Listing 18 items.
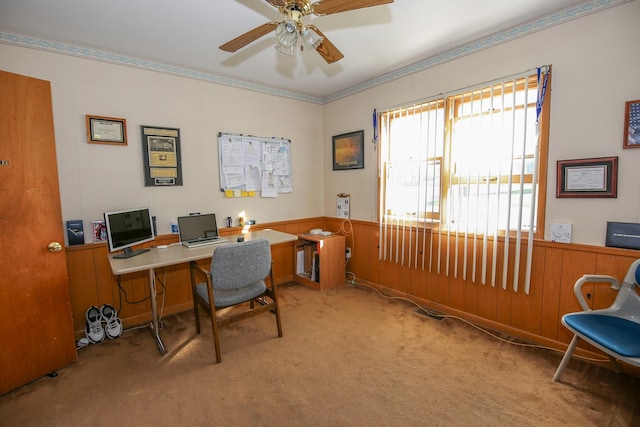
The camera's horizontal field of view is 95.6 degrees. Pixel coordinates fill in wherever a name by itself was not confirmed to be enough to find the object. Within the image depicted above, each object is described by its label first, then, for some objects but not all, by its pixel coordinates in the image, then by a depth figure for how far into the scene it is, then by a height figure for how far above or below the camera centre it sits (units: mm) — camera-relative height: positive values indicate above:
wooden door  1874 -338
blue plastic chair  1602 -841
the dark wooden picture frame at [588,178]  1978 +62
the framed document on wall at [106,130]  2537 +540
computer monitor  2281 -328
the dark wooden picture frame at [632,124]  1871 +401
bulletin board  3336 +298
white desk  2098 -540
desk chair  2180 -694
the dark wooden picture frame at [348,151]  3674 +497
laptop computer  2842 -412
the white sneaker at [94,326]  2486 -1167
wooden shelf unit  3619 -911
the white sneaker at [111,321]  2561 -1170
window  2305 +260
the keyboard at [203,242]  2705 -510
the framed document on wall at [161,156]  2818 +337
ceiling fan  1479 +927
